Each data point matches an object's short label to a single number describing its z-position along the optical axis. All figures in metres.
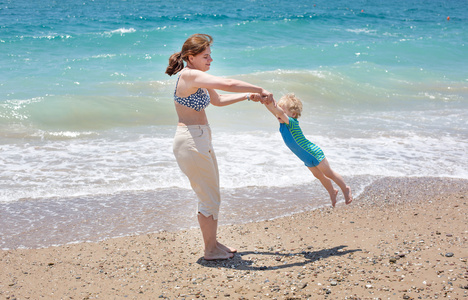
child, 4.85
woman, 4.23
